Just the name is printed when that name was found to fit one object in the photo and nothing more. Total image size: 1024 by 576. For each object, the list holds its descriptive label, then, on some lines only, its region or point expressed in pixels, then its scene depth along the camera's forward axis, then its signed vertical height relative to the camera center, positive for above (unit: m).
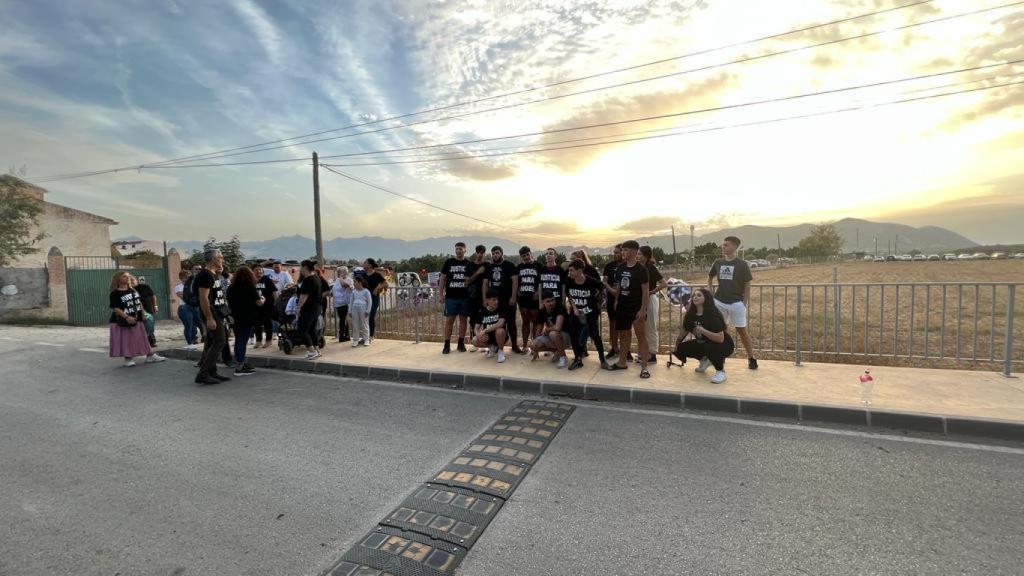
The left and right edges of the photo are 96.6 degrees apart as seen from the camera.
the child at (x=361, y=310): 9.17 -0.63
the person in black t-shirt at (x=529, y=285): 7.59 -0.15
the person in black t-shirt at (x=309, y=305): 8.31 -0.46
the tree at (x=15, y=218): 20.81 +3.16
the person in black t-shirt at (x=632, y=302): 6.39 -0.39
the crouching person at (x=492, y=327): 7.53 -0.84
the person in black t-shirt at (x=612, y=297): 7.14 -0.35
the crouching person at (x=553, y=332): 6.96 -0.88
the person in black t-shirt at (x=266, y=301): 8.88 -0.40
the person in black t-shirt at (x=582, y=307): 6.88 -0.48
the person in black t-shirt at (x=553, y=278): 7.11 -0.04
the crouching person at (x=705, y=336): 6.06 -0.86
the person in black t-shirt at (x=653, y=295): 7.05 -0.33
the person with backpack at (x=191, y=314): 9.30 -0.66
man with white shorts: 6.50 -0.23
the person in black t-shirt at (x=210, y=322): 6.75 -0.61
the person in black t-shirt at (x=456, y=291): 8.24 -0.24
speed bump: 2.66 -1.63
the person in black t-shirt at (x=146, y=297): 8.81 -0.27
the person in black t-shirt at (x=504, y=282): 7.66 -0.09
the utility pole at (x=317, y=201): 18.41 +3.22
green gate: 16.23 -0.27
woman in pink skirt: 8.21 -0.73
